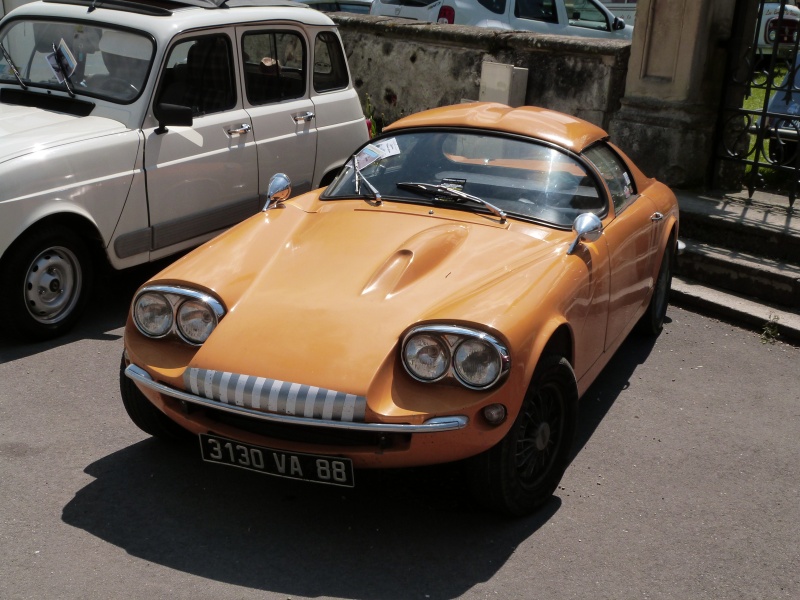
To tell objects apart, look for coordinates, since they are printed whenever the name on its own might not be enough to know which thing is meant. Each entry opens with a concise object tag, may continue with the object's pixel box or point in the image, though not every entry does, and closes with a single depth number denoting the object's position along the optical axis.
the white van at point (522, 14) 13.28
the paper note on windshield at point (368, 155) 5.06
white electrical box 8.88
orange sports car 3.57
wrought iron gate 7.21
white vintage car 5.59
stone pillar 7.71
